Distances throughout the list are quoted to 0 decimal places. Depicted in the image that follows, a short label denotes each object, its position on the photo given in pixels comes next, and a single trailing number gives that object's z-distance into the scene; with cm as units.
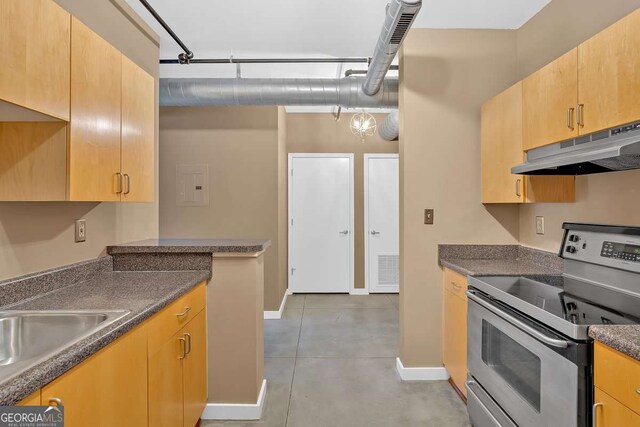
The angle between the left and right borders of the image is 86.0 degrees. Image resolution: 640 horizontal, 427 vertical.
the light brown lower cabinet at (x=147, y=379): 97
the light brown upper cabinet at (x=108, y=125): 141
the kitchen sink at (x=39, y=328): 128
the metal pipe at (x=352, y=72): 343
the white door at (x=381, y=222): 507
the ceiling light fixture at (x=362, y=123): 389
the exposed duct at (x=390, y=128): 403
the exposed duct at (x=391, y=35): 182
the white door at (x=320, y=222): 504
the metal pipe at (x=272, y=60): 315
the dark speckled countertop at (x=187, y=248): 206
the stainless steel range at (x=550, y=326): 125
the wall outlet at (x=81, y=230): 185
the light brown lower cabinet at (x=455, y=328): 222
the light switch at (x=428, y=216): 263
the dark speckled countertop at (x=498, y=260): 215
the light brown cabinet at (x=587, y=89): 141
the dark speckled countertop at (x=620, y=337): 102
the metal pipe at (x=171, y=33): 228
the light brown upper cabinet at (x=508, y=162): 212
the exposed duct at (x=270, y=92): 323
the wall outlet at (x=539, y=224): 239
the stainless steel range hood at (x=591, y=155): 133
